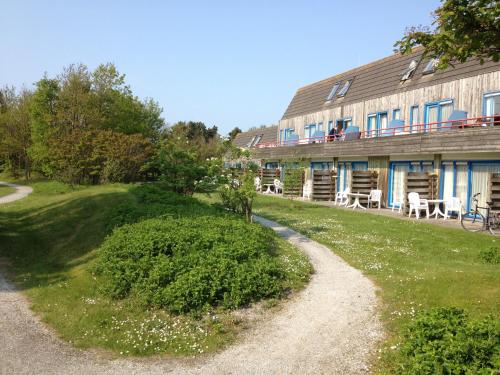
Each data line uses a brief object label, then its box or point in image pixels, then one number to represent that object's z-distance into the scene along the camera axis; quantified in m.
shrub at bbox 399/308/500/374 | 4.44
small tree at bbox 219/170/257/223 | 14.70
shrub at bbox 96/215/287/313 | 8.17
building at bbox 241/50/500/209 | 19.42
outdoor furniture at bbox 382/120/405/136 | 25.50
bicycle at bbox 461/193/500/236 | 16.09
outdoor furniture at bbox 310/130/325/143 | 33.05
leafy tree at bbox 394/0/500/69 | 4.89
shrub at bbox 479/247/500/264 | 10.80
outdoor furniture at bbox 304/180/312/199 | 31.45
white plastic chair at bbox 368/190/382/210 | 25.06
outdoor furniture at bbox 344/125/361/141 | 27.72
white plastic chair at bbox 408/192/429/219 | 20.34
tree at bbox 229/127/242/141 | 103.53
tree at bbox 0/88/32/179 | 45.84
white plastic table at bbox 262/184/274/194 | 37.35
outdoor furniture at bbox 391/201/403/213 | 24.60
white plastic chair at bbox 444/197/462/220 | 19.42
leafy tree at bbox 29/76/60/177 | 37.91
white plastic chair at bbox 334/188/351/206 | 26.06
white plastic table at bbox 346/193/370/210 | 24.95
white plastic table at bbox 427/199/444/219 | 20.30
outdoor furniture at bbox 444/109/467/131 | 20.53
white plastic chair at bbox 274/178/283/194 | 36.09
